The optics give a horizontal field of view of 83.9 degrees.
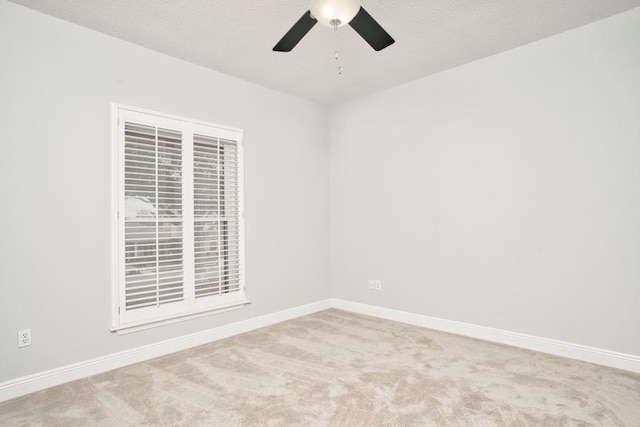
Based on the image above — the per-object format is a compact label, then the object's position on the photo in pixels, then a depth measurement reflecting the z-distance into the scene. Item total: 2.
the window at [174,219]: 3.02
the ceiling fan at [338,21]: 1.90
